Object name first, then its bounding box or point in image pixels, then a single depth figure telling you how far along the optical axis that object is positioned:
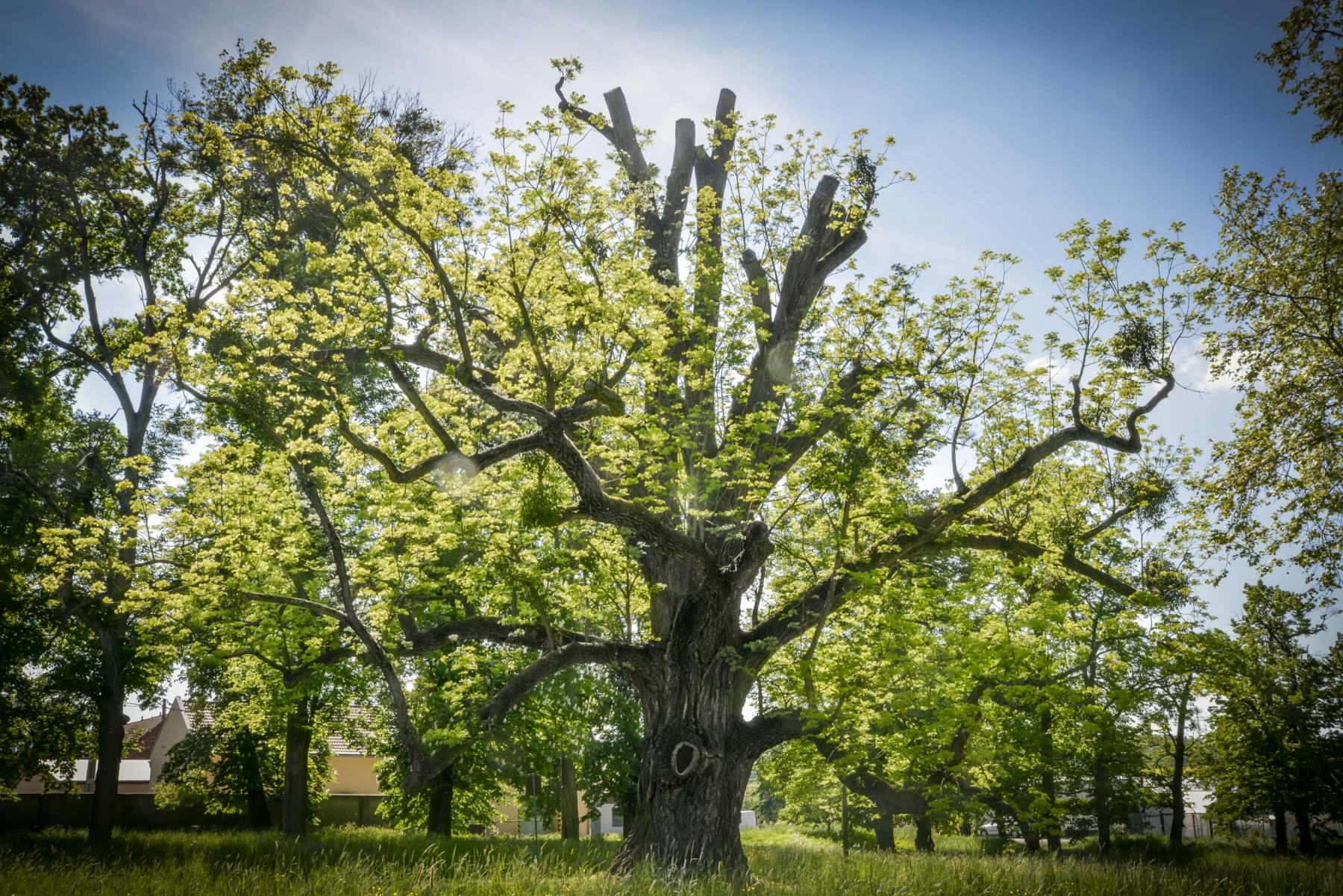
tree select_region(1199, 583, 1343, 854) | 21.23
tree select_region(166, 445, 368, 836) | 12.98
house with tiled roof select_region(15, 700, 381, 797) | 47.74
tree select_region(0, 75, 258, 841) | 17.62
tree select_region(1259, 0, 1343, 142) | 11.45
